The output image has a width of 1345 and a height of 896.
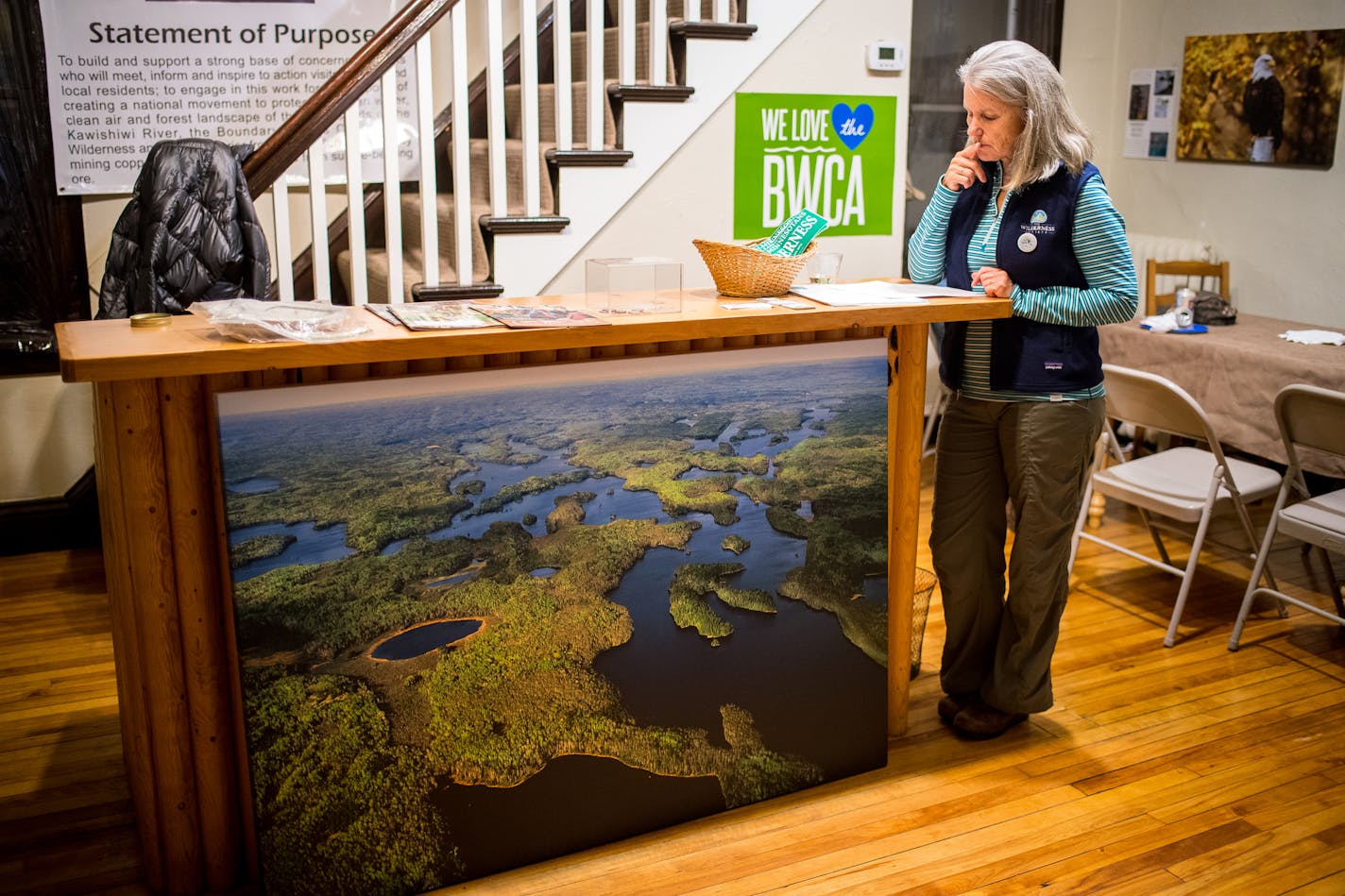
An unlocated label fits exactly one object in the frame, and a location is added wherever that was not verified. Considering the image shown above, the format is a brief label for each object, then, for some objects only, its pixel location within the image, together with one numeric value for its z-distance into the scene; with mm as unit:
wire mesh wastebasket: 3404
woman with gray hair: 2707
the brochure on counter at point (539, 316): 2332
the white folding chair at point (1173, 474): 3658
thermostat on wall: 4996
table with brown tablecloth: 4160
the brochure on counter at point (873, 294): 2703
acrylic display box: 2559
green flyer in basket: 2736
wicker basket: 2725
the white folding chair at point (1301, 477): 3320
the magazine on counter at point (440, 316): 2279
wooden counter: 2121
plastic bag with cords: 2127
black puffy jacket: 3705
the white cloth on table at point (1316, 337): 4473
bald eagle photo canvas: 5270
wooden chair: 5383
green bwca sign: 4863
